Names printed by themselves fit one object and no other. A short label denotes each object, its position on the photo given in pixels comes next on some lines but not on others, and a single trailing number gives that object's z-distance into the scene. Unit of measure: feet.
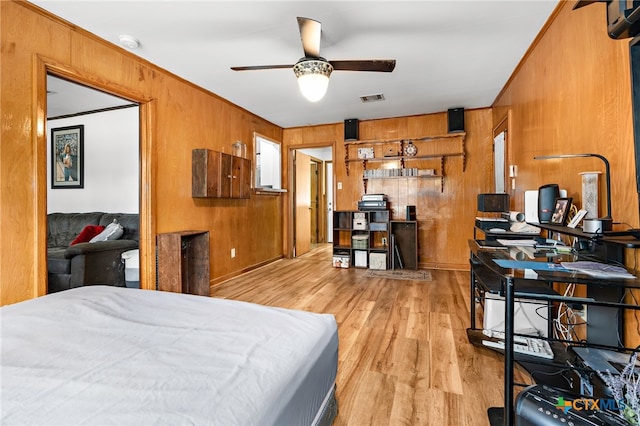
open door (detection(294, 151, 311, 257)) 19.24
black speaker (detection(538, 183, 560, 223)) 6.38
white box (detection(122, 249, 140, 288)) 11.68
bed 2.27
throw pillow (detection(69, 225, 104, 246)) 11.96
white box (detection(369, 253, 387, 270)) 15.24
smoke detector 8.19
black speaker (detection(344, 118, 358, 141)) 16.65
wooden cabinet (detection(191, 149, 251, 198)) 11.45
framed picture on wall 14.69
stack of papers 3.74
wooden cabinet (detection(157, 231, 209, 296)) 9.82
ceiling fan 7.35
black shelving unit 15.48
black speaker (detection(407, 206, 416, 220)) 15.47
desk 3.54
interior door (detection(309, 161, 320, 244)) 25.57
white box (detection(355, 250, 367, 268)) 15.70
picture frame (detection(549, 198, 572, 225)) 5.71
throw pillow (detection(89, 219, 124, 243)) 11.78
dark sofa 10.02
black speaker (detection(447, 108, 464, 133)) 14.75
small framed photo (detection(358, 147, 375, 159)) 16.62
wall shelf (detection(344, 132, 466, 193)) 15.15
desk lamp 4.53
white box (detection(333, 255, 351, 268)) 15.79
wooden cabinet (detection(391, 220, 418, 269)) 15.24
